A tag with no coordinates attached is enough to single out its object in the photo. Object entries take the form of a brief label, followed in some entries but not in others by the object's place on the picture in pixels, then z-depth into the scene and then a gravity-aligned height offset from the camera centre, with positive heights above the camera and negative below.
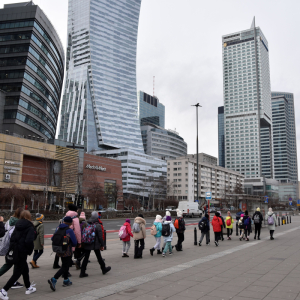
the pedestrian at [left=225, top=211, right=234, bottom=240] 19.08 -1.21
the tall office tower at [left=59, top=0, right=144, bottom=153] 146.75 +57.96
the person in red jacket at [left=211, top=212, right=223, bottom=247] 15.66 -1.10
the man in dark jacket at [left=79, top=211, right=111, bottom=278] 8.59 -1.20
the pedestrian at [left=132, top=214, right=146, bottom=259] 11.80 -1.20
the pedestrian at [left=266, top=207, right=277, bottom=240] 18.45 -1.04
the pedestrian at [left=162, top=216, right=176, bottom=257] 12.39 -1.17
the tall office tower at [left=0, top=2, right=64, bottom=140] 69.12 +29.41
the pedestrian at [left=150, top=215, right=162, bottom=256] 12.88 -1.09
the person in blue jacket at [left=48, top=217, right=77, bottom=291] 7.54 -1.26
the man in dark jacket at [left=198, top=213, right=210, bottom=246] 15.67 -1.10
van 51.03 -0.96
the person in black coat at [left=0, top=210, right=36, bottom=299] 6.62 -0.95
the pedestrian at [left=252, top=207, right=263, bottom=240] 18.12 -0.88
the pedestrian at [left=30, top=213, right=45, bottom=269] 9.98 -1.29
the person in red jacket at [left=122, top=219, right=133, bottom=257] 12.05 -1.47
